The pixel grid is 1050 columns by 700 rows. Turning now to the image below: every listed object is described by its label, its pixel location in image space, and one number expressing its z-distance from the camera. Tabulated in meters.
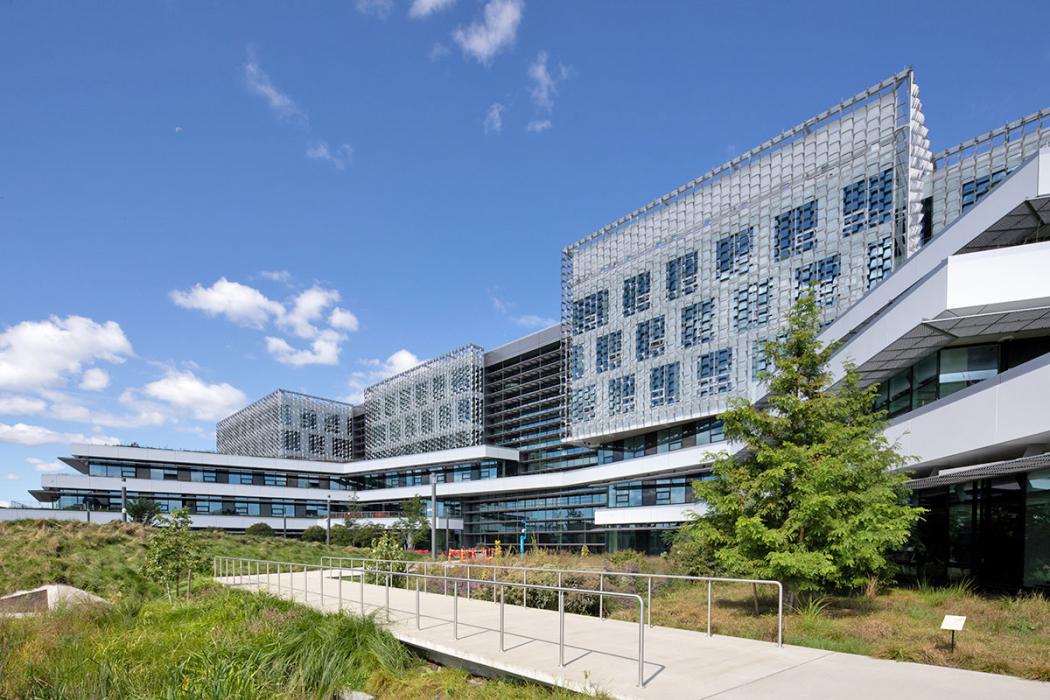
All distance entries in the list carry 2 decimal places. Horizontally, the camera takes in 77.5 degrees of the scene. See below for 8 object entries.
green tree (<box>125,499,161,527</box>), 51.84
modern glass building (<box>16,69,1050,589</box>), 13.60
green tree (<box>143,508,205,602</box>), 18.38
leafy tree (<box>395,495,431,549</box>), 51.19
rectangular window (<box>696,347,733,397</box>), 33.62
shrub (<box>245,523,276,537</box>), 59.26
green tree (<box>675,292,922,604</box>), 11.54
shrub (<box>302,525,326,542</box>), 60.75
